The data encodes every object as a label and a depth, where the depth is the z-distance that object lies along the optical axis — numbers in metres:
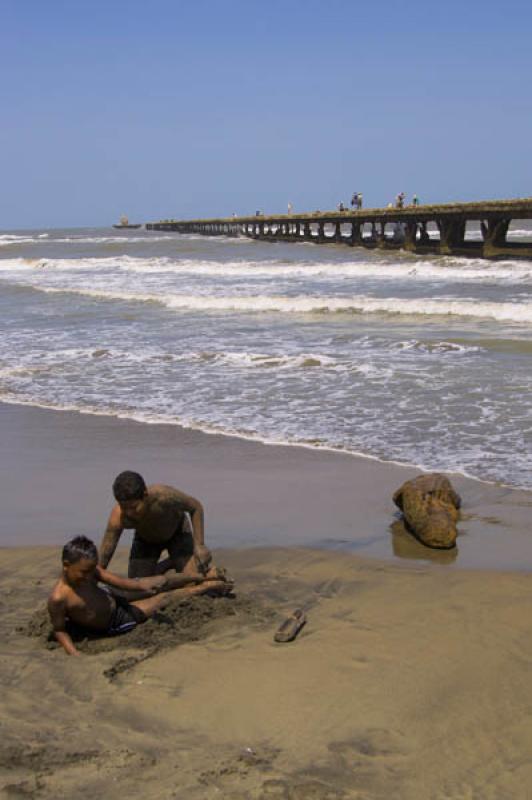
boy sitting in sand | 4.08
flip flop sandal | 4.04
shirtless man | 4.50
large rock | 5.38
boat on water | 106.07
